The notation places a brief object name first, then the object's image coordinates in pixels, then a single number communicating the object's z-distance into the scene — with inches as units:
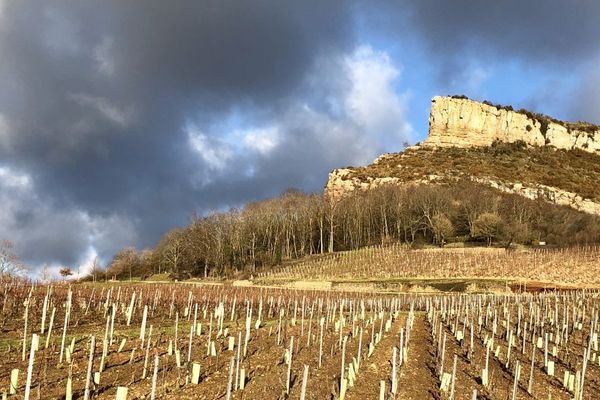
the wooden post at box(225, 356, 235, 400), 340.6
